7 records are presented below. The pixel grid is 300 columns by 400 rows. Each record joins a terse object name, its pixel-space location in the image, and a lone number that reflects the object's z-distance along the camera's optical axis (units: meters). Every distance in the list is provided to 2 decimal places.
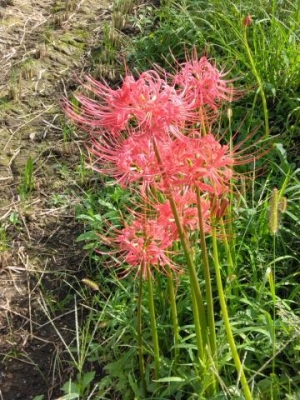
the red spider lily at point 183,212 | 1.81
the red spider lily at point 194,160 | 1.63
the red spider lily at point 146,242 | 1.86
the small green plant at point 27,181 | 3.14
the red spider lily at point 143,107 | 1.57
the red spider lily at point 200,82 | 1.75
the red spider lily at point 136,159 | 1.66
